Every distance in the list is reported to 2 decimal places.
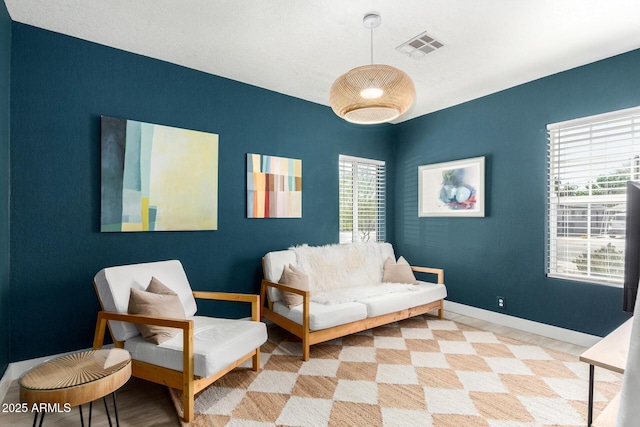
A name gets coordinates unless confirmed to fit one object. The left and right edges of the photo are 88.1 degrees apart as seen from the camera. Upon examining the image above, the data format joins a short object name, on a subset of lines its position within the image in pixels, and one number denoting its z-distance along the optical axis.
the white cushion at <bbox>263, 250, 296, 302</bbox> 3.39
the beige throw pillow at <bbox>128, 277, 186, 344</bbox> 2.20
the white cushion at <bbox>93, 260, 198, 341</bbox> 2.31
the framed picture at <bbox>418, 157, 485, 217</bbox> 4.09
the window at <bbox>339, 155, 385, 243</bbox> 4.63
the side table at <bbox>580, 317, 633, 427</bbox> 1.37
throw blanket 3.60
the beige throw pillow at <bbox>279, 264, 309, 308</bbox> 3.22
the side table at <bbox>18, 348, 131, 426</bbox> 1.45
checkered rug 2.07
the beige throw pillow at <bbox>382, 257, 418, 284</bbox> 4.08
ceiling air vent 2.74
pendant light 2.23
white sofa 2.98
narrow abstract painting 3.71
